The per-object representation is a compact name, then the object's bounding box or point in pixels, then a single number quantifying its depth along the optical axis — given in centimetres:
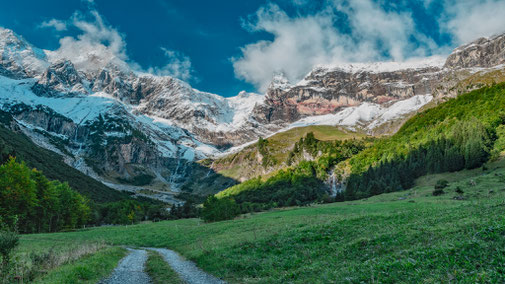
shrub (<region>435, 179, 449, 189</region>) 7210
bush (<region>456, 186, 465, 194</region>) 5941
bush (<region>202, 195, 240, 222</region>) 9438
